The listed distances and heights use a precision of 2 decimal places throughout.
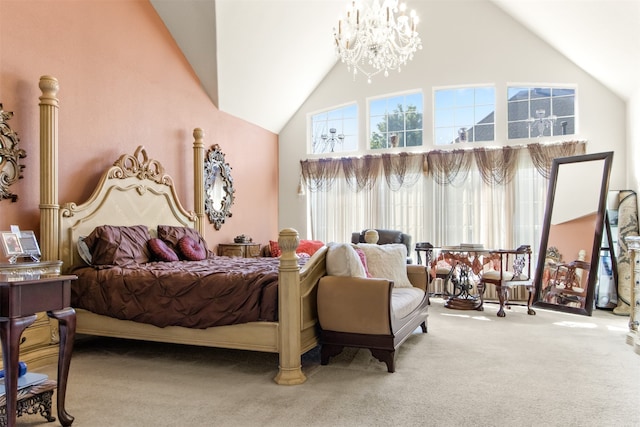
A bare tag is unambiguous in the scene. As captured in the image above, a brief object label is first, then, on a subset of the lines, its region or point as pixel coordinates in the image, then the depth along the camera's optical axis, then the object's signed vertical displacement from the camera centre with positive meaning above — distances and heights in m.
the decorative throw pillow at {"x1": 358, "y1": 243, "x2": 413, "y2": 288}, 3.96 -0.47
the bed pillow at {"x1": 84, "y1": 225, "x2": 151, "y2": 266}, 3.84 -0.30
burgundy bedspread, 3.15 -0.61
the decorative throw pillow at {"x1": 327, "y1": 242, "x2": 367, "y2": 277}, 3.28 -0.38
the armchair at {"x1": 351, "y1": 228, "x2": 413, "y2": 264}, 6.60 -0.40
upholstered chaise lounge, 3.11 -0.75
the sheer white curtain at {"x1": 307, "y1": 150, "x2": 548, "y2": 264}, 6.43 +0.00
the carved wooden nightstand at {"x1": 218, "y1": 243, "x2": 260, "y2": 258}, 6.06 -0.52
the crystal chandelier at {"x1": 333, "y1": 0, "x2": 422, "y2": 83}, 4.41 +1.84
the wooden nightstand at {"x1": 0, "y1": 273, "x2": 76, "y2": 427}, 1.97 -0.48
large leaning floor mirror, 5.27 -0.30
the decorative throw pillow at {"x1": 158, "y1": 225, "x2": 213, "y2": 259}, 4.75 -0.25
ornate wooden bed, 3.01 -0.23
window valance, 6.28 +0.68
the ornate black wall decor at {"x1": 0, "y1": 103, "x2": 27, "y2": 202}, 3.44 +0.43
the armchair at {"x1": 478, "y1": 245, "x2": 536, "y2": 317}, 5.34 -0.83
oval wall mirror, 5.99 +0.33
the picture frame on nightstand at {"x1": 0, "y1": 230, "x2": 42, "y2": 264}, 3.09 -0.23
